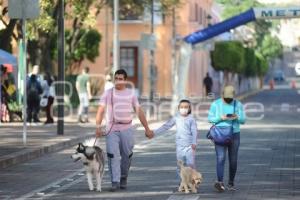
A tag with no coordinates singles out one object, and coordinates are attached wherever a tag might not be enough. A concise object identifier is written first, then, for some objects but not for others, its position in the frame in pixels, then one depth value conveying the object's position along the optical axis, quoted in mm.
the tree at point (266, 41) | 115875
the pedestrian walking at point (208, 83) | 65000
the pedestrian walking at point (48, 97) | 32125
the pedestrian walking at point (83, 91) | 33656
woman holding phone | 14367
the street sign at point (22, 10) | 22922
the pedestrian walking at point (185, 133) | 14281
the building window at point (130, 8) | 45997
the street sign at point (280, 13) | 40031
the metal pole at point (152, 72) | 43809
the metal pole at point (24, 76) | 22562
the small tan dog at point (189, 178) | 13922
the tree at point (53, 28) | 35438
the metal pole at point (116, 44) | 36156
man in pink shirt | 14258
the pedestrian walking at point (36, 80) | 32062
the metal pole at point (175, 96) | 44669
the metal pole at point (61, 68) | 26688
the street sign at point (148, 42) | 42719
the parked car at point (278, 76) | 159375
